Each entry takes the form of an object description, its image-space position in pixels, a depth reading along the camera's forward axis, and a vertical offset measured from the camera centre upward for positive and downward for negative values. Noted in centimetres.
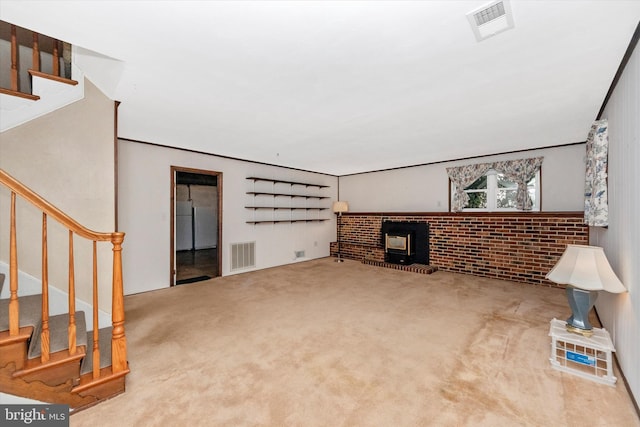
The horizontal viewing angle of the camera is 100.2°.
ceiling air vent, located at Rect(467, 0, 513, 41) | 145 +111
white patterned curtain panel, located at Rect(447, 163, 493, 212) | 525 +69
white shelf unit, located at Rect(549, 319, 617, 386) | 193 -113
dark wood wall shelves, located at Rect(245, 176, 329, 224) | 573 +26
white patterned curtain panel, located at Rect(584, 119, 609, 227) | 255 +36
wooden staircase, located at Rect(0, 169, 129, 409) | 148 -84
